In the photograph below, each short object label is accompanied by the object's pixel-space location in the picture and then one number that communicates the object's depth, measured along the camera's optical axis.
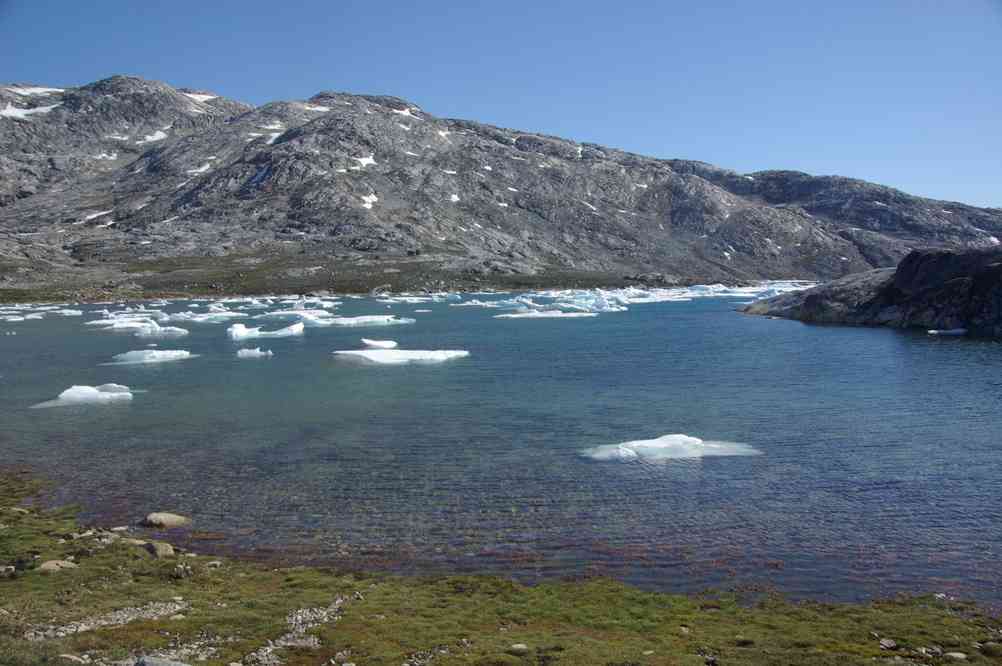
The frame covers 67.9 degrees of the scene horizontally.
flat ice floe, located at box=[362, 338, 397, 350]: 58.03
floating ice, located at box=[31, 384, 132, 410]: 37.03
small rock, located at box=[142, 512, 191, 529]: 19.39
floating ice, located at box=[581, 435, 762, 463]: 25.28
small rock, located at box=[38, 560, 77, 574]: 15.52
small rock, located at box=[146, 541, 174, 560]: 16.92
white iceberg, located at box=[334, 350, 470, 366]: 50.41
